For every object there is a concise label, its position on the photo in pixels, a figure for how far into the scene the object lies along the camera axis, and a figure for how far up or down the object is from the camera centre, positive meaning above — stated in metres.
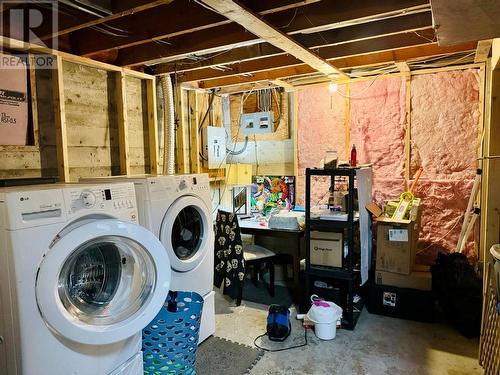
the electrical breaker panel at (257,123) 4.24 +0.49
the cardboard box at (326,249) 2.88 -0.69
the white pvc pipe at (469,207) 3.03 -0.40
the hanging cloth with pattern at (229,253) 3.12 -0.78
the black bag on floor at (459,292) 2.63 -0.99
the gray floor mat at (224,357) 2.31 -1.30
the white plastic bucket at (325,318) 2.65 -1.14
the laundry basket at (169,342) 2.01 -0.99
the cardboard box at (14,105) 2.36 +0.42
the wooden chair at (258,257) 3.34 -0.87
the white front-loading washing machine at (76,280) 1.40 -0.52
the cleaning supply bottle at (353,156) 3.22 +0.06
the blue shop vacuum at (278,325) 2.67 -1.19
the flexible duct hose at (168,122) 3.46 +0.41
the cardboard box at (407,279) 2.93 -0.97
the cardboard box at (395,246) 2.94 -0.70
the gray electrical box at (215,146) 4.14 +0.22
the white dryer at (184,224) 2.24 -0.40
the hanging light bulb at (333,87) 3.71 +0.78
